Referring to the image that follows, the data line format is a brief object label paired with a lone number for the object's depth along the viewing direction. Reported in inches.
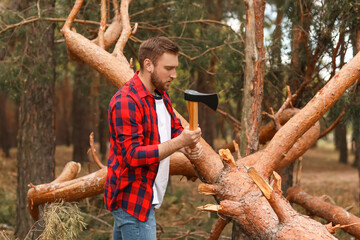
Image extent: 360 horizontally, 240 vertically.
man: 89.6
